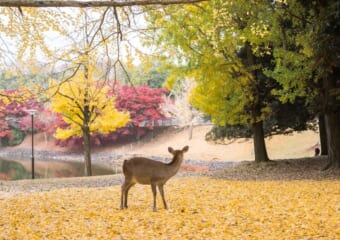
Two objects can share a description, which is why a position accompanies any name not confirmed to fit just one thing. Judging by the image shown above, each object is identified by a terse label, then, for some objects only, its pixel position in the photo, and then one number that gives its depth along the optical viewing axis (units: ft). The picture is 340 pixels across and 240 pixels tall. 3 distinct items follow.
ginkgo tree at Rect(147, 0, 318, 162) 42.11
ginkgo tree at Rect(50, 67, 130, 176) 56.13
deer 22.49
